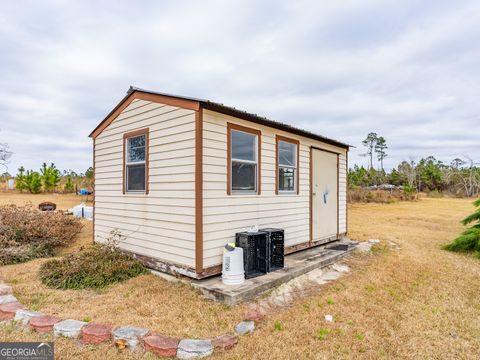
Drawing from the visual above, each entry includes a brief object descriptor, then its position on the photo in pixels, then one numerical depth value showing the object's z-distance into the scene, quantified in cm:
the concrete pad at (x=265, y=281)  381
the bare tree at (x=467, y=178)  3522
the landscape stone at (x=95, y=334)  282
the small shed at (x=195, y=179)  432
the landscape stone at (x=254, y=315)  339
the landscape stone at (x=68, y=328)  291
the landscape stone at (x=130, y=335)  277
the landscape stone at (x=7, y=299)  355
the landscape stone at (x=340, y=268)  564
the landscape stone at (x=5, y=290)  392
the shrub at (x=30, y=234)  591
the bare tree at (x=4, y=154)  1377
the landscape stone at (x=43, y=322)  299
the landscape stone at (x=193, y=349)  264
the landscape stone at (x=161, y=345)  265
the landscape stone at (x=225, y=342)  279
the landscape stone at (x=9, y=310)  327
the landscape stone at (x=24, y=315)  315
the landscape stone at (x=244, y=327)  310
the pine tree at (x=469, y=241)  734
